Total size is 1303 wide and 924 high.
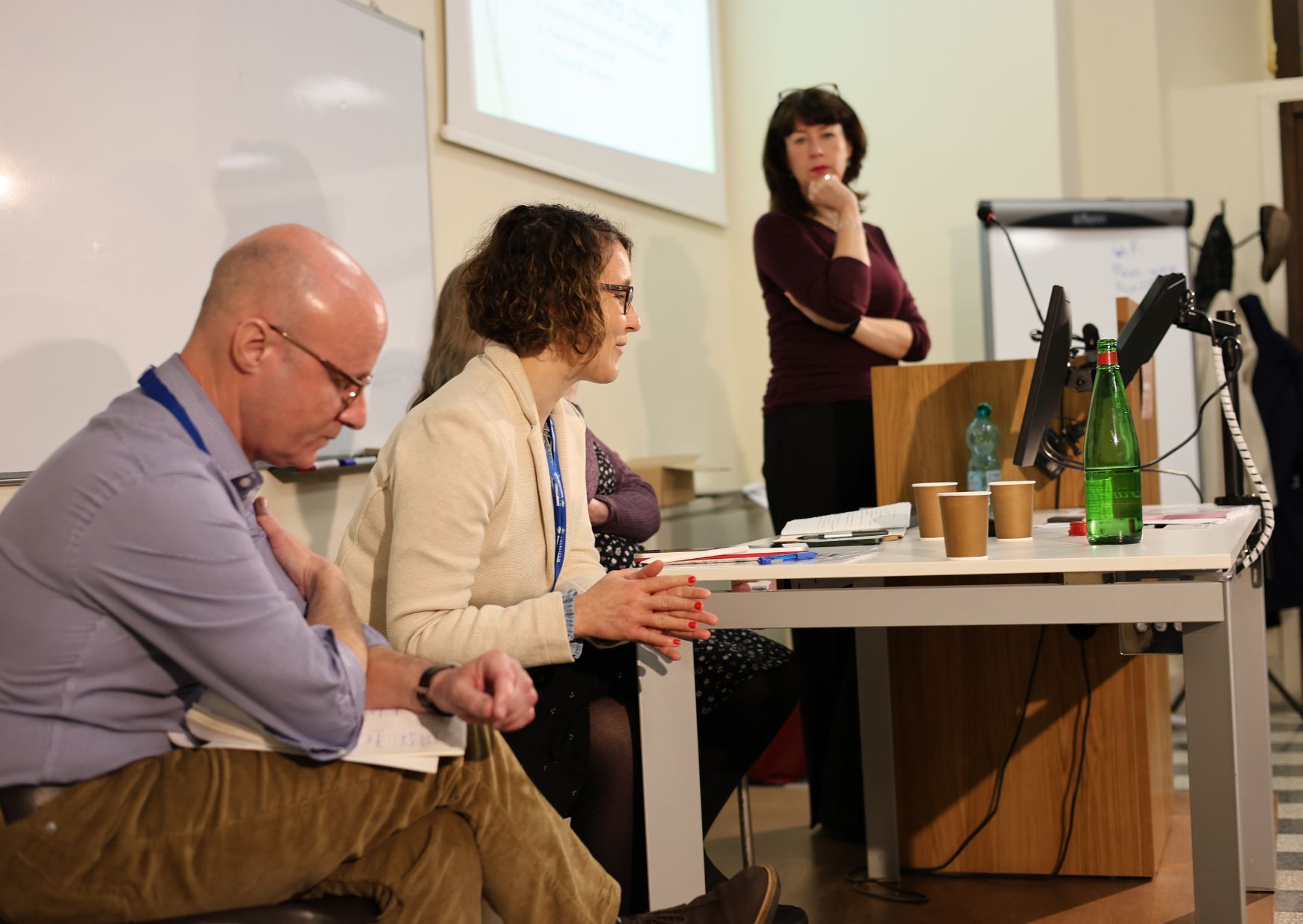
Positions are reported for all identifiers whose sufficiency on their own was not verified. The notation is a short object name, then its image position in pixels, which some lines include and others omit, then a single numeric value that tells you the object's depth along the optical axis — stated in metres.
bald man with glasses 1.17
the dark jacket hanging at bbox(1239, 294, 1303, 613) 4.36
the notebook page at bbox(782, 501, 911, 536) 2.20
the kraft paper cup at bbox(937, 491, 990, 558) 1.66
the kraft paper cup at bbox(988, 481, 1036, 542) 1.88
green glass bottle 1.78
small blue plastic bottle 2.53
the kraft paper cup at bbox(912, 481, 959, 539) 1.98
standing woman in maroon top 3.01
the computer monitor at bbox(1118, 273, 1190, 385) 2.26
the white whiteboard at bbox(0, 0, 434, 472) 2.13
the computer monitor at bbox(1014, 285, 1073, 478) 2.08
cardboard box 3.78
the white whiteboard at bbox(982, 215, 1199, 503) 4.33
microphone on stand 3.92
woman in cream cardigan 1.69
